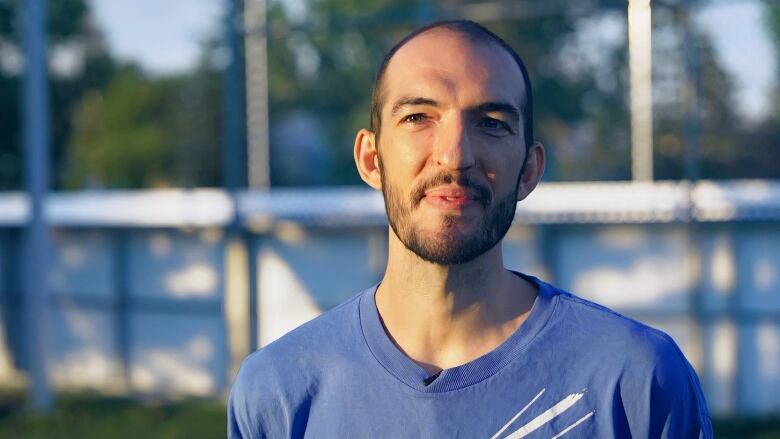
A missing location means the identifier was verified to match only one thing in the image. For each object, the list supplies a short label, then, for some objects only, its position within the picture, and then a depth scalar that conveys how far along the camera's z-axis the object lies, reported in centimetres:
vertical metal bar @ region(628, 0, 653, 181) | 796
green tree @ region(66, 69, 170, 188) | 2939
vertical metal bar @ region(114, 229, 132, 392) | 1020
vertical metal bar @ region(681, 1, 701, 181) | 808
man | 211
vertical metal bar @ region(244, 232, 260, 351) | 930
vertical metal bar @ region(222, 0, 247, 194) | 936
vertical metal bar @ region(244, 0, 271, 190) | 941
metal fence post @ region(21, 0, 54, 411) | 966
